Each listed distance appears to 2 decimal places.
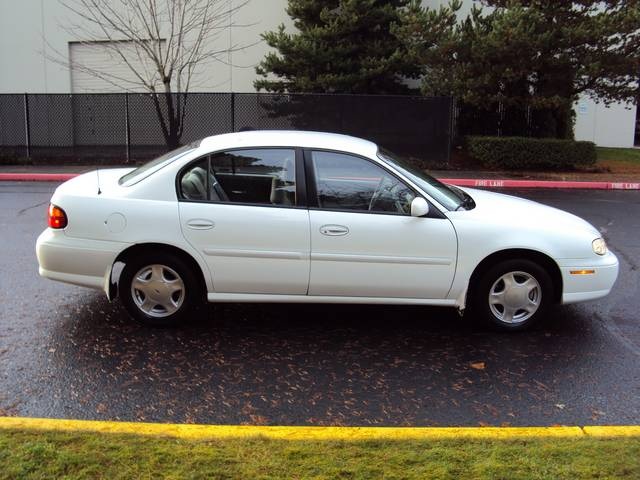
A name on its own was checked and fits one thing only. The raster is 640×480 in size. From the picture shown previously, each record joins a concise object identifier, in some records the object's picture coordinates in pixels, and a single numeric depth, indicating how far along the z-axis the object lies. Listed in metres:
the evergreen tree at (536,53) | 15.20
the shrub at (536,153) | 17.23
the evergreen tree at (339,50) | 18.56
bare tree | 21.08
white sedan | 4.74
